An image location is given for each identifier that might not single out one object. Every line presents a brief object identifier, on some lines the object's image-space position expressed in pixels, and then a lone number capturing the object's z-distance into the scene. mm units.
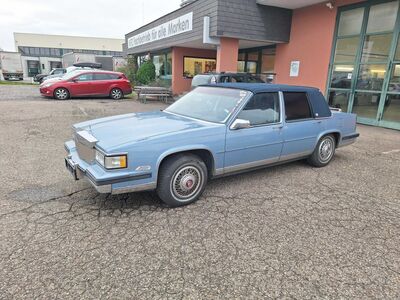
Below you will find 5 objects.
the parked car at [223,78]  9500
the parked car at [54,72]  24909
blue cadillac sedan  3061
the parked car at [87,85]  14391
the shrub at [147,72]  19297
